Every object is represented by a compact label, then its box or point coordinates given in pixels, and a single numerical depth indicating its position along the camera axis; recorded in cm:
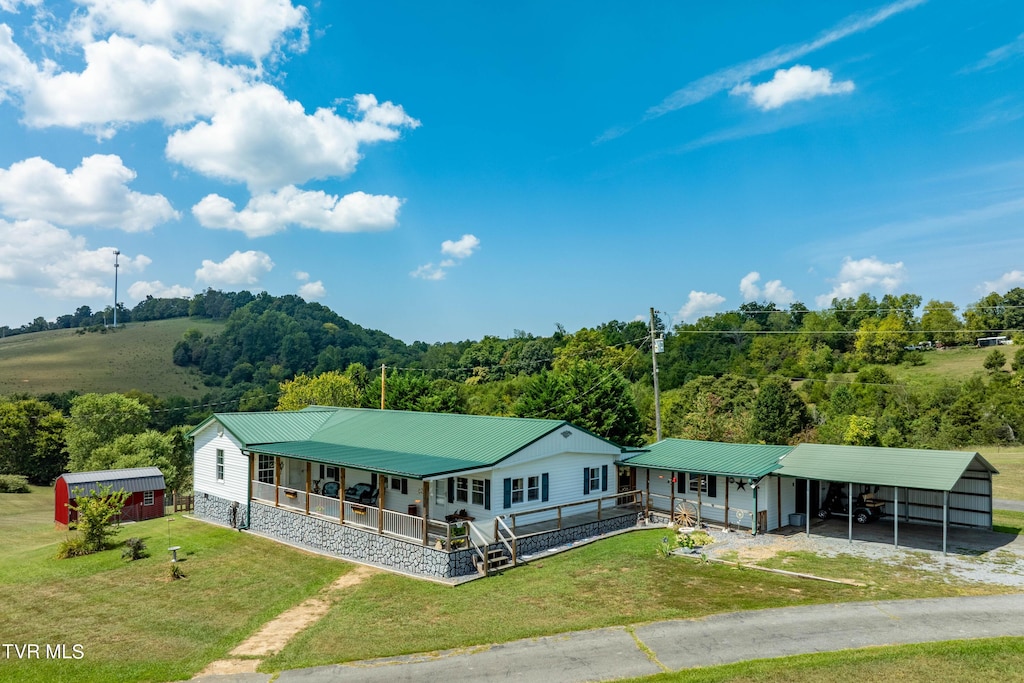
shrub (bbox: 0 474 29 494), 4888
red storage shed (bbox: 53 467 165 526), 2931
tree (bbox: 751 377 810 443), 5134
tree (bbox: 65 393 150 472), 4475
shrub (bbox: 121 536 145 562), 2156
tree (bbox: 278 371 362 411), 6231
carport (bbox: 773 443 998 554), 1978
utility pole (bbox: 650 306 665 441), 2931
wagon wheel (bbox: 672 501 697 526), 2369
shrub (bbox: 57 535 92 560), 2221
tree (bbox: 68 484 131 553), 2266
